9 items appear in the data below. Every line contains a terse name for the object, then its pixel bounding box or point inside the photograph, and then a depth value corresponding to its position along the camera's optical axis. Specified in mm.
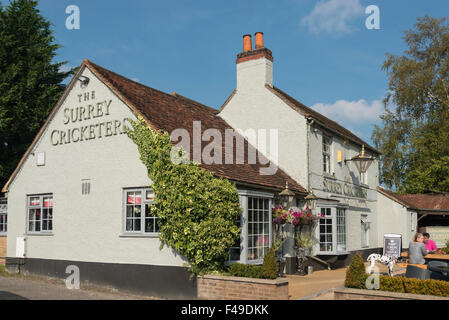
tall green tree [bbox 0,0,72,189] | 26672
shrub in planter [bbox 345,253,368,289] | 9297
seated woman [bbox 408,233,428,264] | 11322
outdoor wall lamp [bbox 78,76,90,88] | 14817
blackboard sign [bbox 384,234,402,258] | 16141
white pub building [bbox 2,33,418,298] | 12836
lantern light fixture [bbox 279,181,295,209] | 14320
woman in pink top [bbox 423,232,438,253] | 14888
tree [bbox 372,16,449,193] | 32500
